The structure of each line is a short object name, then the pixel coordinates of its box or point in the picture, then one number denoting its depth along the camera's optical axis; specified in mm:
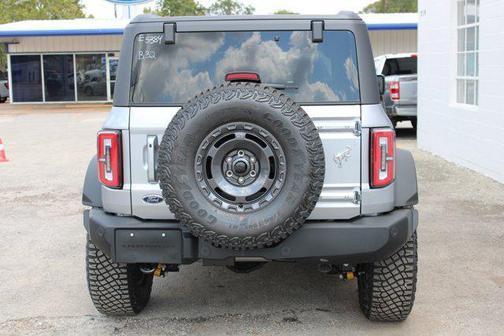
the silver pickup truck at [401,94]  14688
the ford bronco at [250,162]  3639
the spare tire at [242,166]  3611
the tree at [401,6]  80844
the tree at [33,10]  48906
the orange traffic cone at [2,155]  12422
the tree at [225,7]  83000
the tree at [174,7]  52031
